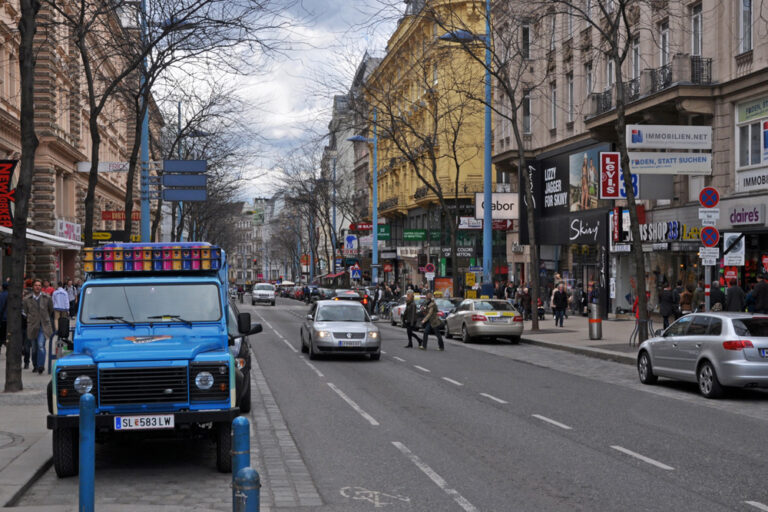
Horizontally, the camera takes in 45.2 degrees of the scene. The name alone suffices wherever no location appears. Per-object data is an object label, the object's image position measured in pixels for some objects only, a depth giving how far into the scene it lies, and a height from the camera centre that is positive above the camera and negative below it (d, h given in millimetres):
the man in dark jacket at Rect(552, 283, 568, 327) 35375 -1079
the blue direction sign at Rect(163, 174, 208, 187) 27359 +2788
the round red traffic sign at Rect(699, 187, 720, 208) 20328 +1709
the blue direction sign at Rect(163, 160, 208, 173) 27516 +3249
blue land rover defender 8859 -787
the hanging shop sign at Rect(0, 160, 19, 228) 26281 +2407
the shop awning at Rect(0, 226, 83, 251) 25341 +1131
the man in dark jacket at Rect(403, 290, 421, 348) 27578 -1303
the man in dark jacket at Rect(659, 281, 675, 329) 27891 -870
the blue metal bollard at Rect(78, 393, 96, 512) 6582 -1328
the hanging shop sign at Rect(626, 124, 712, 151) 24359 +3639
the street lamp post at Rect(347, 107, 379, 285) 59725 +2992
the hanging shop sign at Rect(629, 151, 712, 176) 24109 +2916
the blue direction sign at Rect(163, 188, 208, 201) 28328 +2453
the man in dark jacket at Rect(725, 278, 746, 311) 22855 -624
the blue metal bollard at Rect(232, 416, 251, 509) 5332 -998
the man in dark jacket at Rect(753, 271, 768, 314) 22391 -563
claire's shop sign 27002 +1774
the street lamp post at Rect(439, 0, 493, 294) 36469 +2549
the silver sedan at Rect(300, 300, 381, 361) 22438 -1395
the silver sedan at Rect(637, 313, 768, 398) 14953 -1321
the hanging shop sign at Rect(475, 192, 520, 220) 42438 +3159
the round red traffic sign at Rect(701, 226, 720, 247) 20281 +833
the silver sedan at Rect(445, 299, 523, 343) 29484 -1488
